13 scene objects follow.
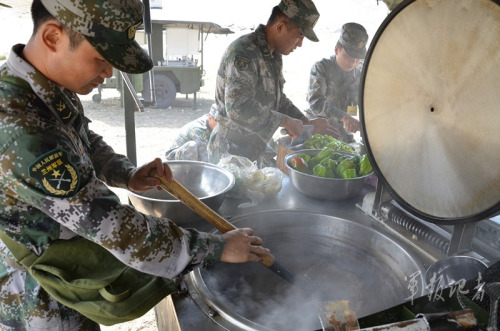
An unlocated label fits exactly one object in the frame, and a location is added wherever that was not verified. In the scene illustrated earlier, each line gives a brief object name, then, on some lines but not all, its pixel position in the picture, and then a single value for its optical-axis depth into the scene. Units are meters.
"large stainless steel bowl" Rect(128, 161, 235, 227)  2.20
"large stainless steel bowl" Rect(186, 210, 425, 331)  1.79
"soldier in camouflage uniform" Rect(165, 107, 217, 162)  4.64
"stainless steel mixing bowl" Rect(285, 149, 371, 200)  2.62
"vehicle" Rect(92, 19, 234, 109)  12.73
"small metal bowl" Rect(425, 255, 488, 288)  1.56
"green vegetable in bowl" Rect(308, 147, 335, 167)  3.13
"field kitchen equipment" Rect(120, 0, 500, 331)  1.38
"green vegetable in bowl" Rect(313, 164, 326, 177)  2.86
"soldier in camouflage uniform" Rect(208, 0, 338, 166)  3.62
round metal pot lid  1.36
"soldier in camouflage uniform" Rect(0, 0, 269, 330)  1.28
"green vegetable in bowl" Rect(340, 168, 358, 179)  2.79
